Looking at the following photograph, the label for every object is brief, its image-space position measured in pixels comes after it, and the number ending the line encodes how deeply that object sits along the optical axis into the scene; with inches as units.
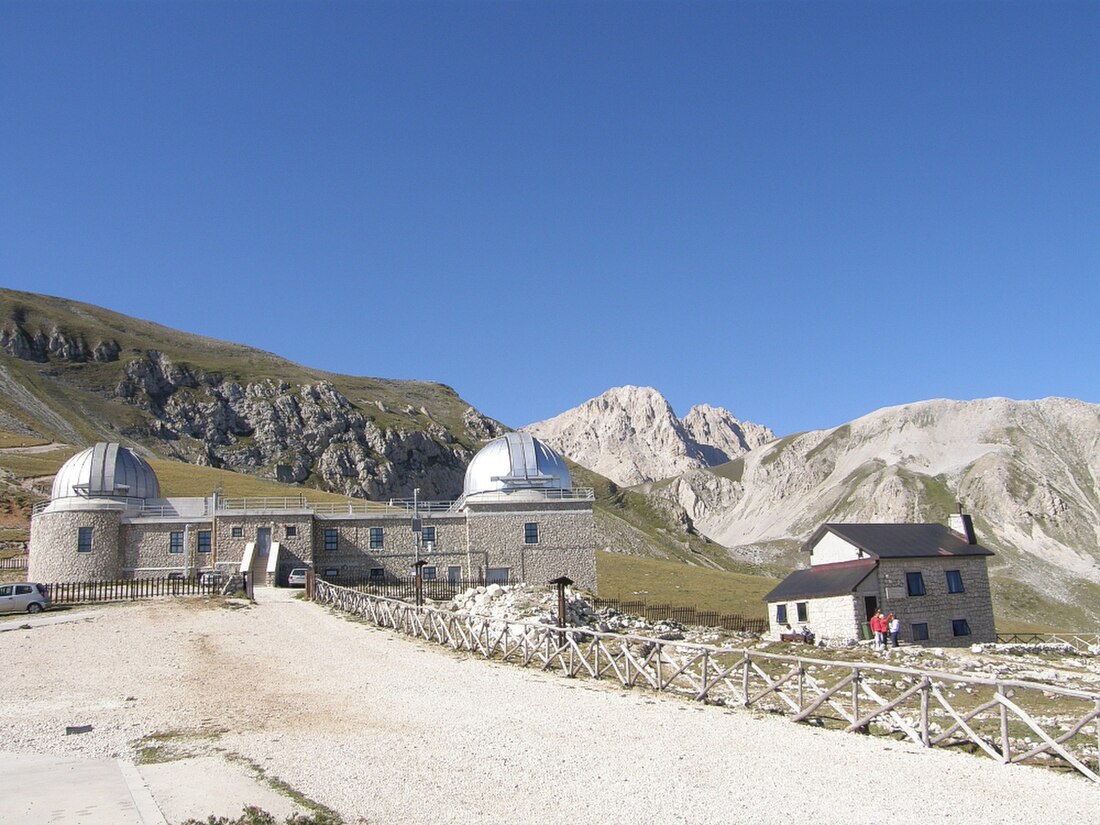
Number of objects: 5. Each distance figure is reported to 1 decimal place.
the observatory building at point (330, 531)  2073.1
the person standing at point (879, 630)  1581.0
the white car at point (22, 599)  1453.0
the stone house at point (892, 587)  1882.4
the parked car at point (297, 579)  2034.9
